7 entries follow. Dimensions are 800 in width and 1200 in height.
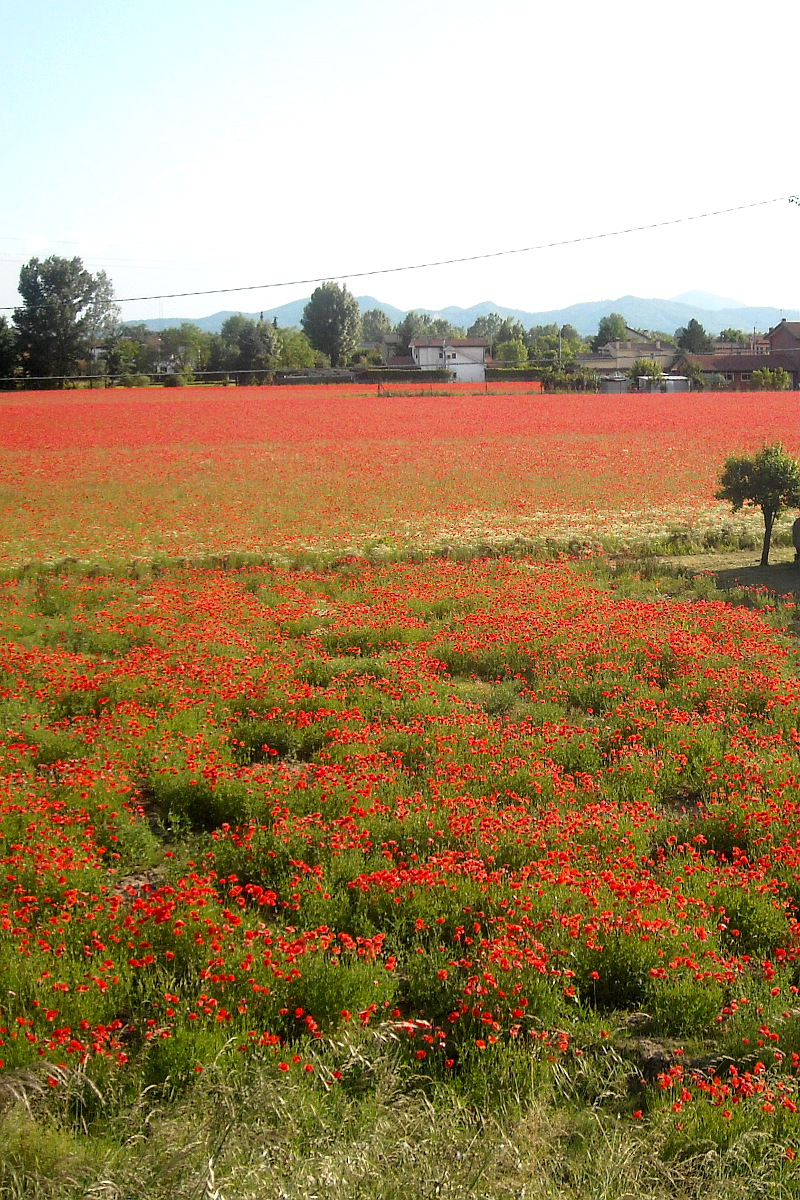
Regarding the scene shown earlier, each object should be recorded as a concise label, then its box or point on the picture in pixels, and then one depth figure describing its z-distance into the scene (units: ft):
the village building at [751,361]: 337.31
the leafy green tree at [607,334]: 532.32
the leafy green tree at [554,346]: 483.92
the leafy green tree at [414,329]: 500.33
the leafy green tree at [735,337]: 544.62
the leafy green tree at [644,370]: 331.77
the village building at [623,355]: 425.28
